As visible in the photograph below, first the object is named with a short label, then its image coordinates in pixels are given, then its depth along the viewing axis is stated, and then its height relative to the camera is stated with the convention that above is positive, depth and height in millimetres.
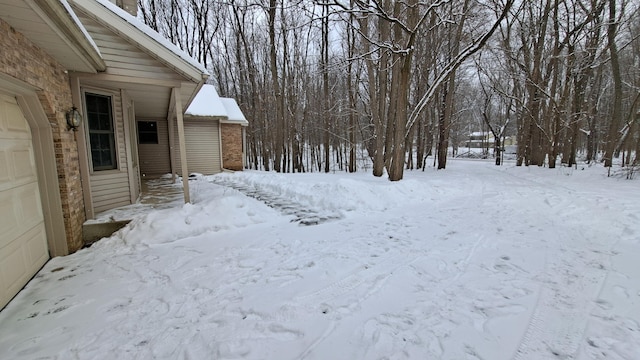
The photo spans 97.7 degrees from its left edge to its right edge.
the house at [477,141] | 51994 +1235
